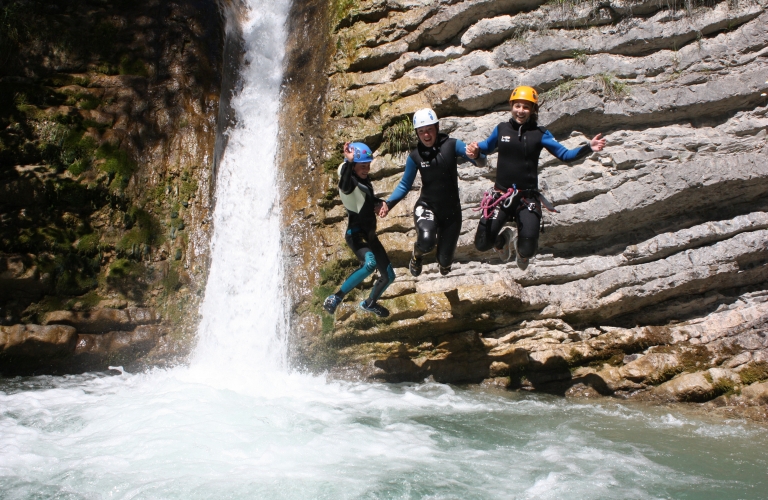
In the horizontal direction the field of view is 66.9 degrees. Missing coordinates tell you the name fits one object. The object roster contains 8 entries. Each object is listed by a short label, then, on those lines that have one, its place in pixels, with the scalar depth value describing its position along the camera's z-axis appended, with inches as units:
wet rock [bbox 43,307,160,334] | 413.4
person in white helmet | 308.8
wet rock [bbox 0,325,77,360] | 388.5
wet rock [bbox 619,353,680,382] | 330.3
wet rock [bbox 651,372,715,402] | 313.7
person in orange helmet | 292.0
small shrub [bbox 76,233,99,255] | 439.5
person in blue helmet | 319.6
